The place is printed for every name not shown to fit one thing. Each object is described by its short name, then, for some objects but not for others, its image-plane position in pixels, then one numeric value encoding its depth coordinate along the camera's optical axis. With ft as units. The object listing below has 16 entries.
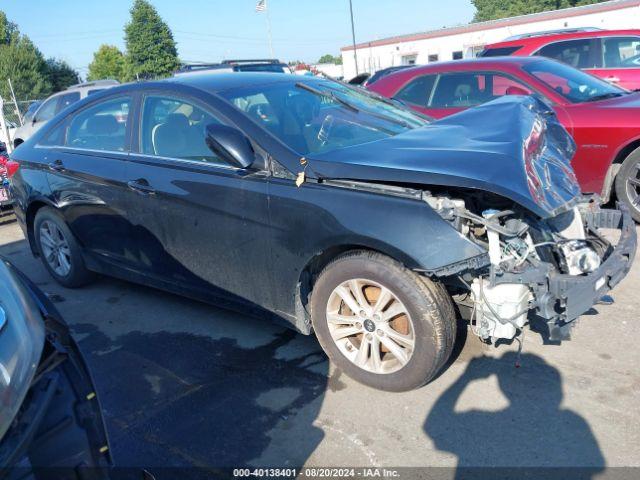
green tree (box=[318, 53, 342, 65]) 396.22
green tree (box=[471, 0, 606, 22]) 193.06
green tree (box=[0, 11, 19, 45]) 179.32
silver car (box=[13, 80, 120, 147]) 43.50
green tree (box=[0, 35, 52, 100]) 154.40
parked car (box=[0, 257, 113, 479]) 5.28
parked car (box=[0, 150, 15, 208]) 26.11
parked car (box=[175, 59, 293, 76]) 44.45
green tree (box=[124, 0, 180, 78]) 230.07
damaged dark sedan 9.41
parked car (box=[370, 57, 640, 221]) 18.10
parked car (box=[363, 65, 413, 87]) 33.61
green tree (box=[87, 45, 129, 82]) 227.81
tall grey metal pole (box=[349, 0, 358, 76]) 107.86
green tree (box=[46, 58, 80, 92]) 179.32
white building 94.07
